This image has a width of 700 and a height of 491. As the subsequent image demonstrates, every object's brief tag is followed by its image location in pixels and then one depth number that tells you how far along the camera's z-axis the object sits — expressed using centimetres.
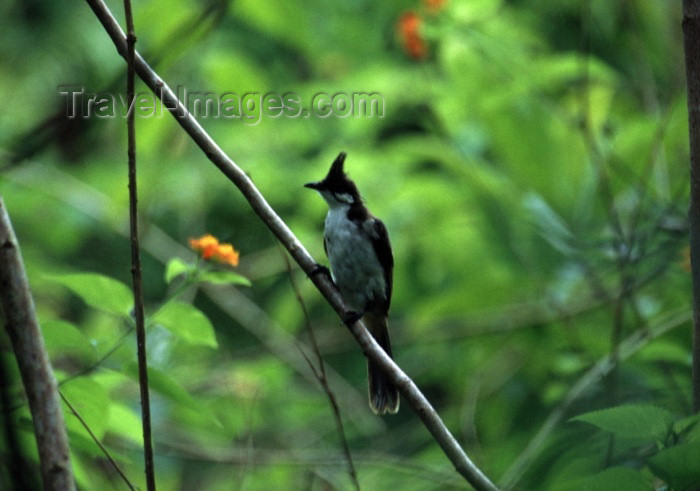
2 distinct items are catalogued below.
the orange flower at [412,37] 985
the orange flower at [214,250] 521
